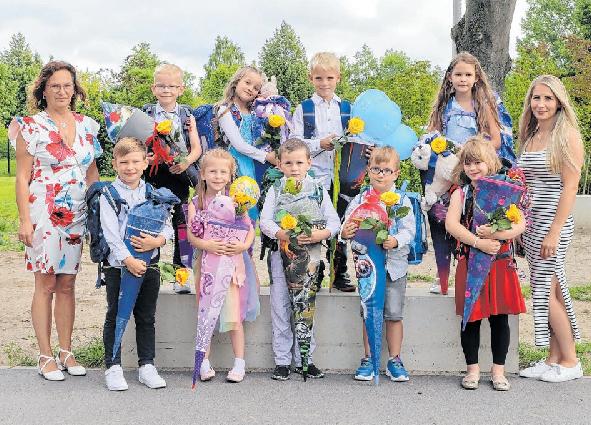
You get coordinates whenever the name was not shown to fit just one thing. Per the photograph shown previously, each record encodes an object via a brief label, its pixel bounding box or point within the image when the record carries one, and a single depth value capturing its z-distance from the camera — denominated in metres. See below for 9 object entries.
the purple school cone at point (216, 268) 4.59
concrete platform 4.94
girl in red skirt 4.47
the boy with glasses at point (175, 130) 4.99
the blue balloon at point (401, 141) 5.11
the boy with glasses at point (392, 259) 4.64
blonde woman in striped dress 4.61
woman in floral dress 4.61
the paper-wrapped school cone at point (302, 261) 4.65
